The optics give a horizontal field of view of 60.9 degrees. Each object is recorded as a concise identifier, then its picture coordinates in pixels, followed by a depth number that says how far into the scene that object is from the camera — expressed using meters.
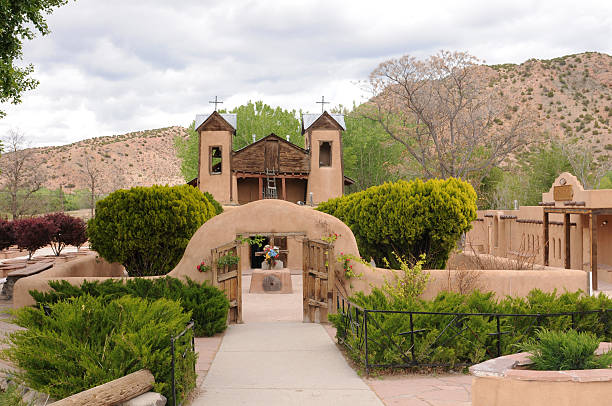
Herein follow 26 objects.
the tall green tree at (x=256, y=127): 44.88
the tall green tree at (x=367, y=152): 47.53
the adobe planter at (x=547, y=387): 5.80
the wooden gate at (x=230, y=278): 13.16
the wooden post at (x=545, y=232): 22.02
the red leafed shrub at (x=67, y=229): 23.88
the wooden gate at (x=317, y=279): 13.41
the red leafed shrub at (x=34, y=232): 21.80
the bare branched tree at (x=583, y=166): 42.88
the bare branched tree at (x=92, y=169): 69.85
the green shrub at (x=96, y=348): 6.39
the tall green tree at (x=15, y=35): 13.41
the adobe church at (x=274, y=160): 30.70
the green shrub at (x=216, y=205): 23.16
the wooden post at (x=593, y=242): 18.23
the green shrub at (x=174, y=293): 11.81
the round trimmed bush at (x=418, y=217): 14.29
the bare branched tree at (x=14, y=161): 40.07
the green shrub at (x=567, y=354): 6.26
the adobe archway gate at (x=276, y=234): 13.42
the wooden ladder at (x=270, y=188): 31.64
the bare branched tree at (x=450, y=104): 28.53
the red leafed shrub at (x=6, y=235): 23.94
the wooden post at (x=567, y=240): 20.56
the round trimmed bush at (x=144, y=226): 14.99
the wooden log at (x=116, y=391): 5.58
